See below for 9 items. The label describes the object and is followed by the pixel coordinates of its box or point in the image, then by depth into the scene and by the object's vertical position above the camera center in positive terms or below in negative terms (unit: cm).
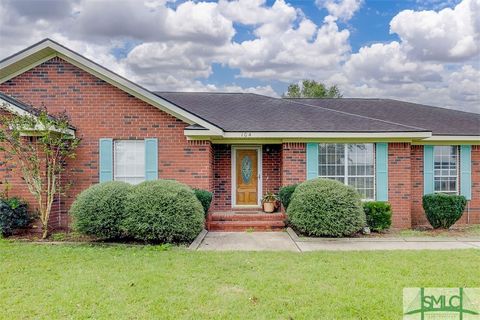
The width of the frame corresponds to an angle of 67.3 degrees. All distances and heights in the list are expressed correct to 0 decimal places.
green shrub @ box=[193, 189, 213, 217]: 1006 -109
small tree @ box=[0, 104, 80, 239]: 927 +31
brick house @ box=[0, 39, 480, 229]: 1095 +46
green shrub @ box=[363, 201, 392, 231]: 1033 -162
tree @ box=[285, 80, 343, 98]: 4569 +897
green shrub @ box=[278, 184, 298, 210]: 1098 -108
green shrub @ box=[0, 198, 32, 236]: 929 -149
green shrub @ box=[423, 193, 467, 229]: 1080 -150
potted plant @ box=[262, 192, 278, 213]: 1222 -148
